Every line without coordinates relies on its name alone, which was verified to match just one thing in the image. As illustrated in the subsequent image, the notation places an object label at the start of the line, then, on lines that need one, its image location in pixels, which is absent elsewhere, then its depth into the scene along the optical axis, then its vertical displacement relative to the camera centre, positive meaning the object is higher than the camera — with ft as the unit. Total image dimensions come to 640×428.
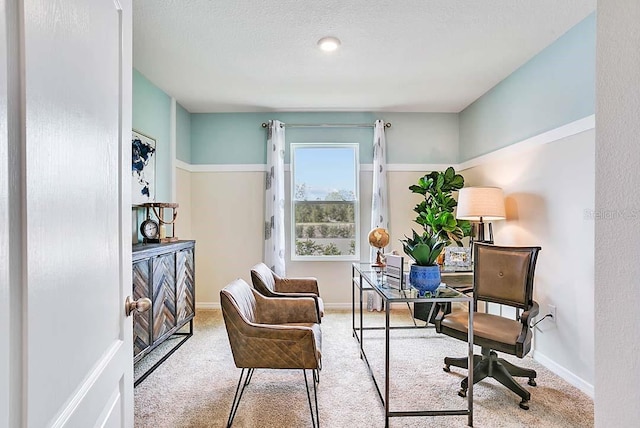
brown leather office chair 7.33 -2.55
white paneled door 1.61 -0.01
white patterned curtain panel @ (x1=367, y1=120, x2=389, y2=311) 14.29 +1.10
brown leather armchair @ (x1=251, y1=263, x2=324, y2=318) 8.93 -2.07
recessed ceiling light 8.57 +4.27
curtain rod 14.57 +3.66
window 14.84 +0.41
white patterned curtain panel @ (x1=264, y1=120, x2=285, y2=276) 14.06 +0.39
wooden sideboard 8.36 -2.21
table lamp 10.35 +0.24
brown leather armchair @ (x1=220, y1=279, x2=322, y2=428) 6.19 -2.40
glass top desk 6.54 -1.83
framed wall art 10.27 +1.36
